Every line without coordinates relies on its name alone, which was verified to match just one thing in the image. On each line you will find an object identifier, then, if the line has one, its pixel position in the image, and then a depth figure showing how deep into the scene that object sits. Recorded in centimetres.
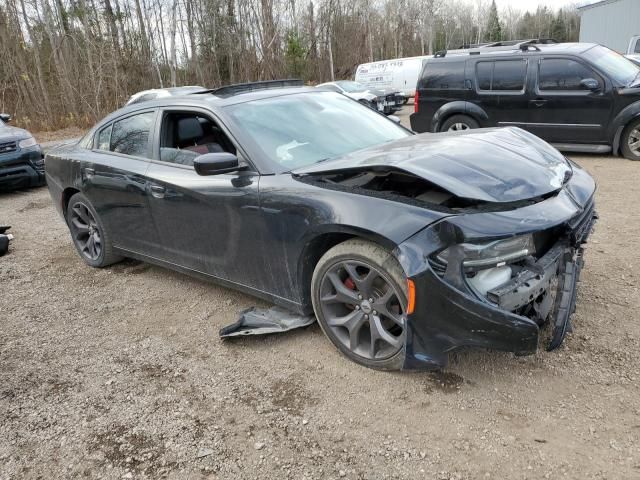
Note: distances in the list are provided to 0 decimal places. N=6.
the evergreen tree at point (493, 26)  6294
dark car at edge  872
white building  2812
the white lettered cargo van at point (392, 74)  2214
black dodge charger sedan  253
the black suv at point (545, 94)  780
